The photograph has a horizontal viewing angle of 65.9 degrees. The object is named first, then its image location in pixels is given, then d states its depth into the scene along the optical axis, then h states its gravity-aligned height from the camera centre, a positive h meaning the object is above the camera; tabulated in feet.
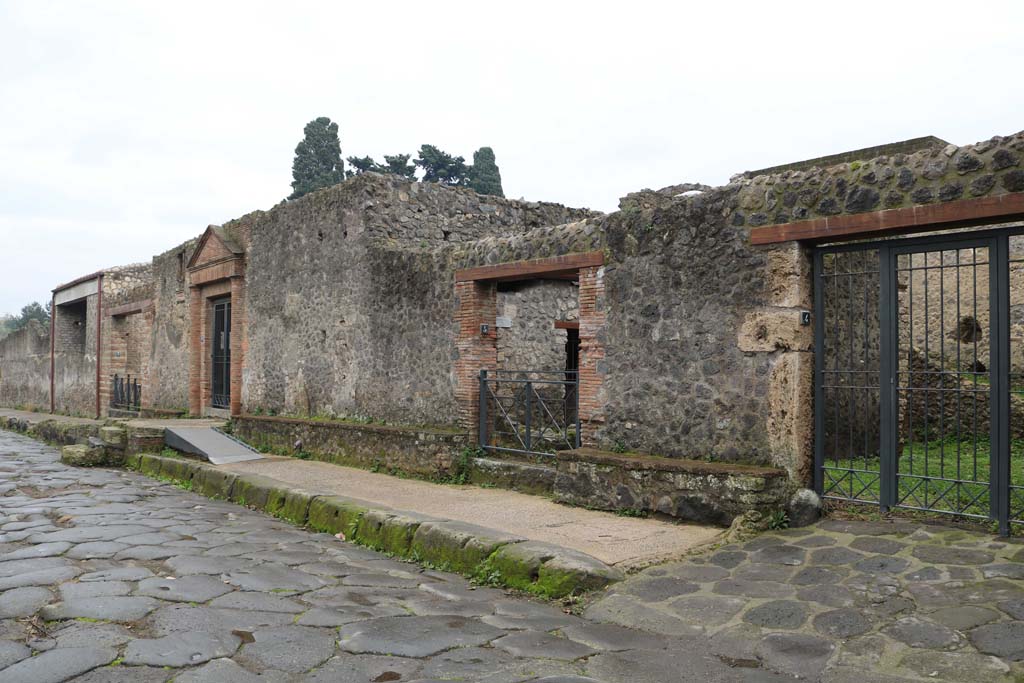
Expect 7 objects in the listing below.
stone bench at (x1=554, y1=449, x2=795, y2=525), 18.10 -3.60
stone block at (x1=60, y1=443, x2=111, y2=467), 35.40 -5.16
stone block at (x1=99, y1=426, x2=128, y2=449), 36.29 -4.43
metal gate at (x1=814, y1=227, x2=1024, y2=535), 16.03 -1.04
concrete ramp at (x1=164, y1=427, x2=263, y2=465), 33.06 -4.55
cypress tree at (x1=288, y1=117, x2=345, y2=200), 108.58 +25.36
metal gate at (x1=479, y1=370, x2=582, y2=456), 26.54 -2.79
